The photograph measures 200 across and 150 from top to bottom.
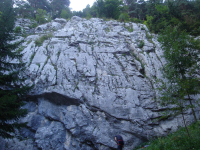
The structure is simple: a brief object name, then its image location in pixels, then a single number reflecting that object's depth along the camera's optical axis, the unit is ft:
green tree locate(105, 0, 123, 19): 71.26
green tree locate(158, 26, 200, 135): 23.83
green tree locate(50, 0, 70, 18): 93.07
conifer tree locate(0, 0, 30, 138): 22.49
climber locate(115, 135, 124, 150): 24.45
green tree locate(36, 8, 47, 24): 69.46
